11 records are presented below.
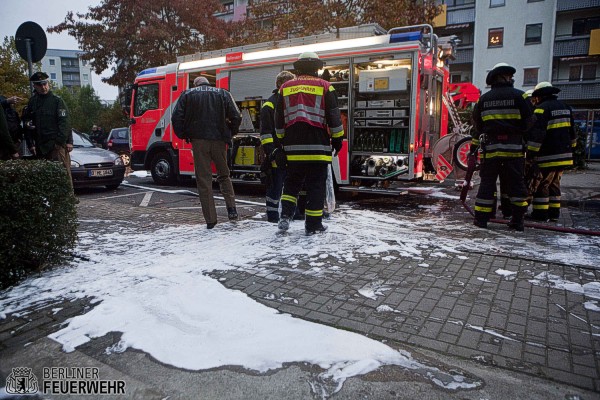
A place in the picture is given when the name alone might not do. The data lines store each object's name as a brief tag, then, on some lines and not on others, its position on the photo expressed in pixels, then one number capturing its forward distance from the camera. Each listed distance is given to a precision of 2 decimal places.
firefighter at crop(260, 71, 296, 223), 5.12
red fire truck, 7.36
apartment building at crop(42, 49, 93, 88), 120.31
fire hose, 5.18
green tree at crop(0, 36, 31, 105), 18.85
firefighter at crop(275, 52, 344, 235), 4.72
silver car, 9.14
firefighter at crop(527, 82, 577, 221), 5.95
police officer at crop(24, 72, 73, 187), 6.29
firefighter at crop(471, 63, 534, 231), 5.21
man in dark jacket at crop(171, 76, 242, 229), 5.45
